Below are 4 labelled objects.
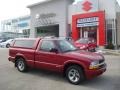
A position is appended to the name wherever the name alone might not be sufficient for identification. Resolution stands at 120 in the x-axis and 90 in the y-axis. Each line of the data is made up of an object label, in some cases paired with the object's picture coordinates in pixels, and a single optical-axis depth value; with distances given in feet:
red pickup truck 11.90
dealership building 41.90
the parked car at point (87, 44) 30.74
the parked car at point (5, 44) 50.75
